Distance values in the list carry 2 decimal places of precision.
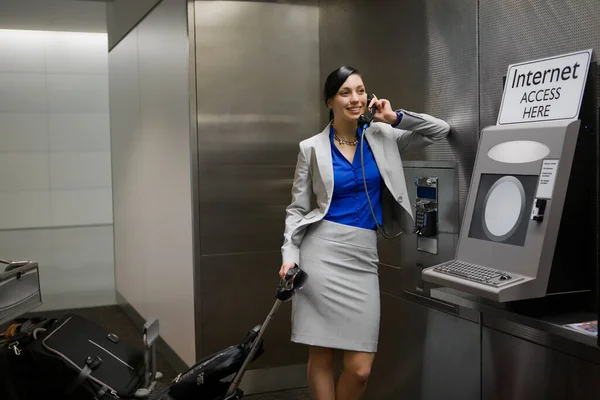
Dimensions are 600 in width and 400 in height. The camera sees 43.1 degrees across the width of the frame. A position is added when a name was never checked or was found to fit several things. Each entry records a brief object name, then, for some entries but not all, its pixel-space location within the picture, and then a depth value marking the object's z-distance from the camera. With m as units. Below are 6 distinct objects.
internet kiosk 2.59
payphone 3.64
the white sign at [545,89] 2.68
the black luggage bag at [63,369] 3.46
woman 3.32
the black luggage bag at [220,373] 3.27
